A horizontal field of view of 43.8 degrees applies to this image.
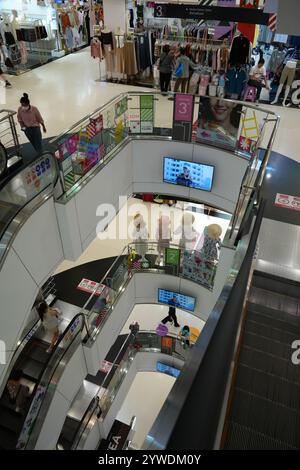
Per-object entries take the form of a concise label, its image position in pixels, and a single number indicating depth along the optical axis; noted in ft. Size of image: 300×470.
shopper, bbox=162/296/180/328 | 36.52
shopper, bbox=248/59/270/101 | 38.20
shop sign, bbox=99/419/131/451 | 39.47
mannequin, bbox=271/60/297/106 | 38.29
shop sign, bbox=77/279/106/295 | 37.38
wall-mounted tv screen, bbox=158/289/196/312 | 35.73
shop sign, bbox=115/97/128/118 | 27.89
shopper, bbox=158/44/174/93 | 36.94
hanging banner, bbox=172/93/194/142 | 27.90
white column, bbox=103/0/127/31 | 42.75
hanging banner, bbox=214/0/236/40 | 38.51
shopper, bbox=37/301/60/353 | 29.81
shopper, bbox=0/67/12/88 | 41.19
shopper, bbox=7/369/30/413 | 25.58
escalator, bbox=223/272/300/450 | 8.47
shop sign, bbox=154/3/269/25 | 25.11
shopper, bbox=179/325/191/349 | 38.99
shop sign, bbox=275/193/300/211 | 23.35
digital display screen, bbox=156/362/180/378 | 42.41
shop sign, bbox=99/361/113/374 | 39.32
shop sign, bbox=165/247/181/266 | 33.10
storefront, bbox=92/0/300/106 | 38.27
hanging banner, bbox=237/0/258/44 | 30.02
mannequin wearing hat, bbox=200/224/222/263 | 30.42
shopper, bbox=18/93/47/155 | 25.17
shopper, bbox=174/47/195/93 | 37.22
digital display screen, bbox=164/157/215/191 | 30.24
